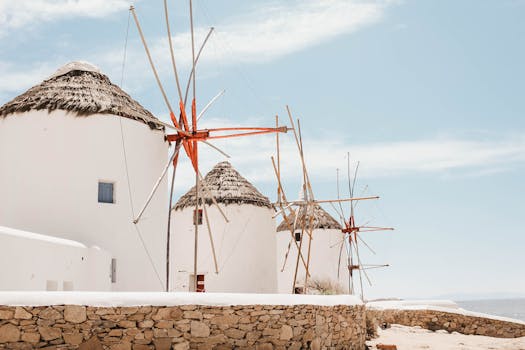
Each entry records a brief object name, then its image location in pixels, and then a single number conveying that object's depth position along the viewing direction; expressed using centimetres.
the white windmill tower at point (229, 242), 1984
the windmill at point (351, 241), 2605
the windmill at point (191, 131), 1256
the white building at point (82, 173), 1287
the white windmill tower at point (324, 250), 2653
